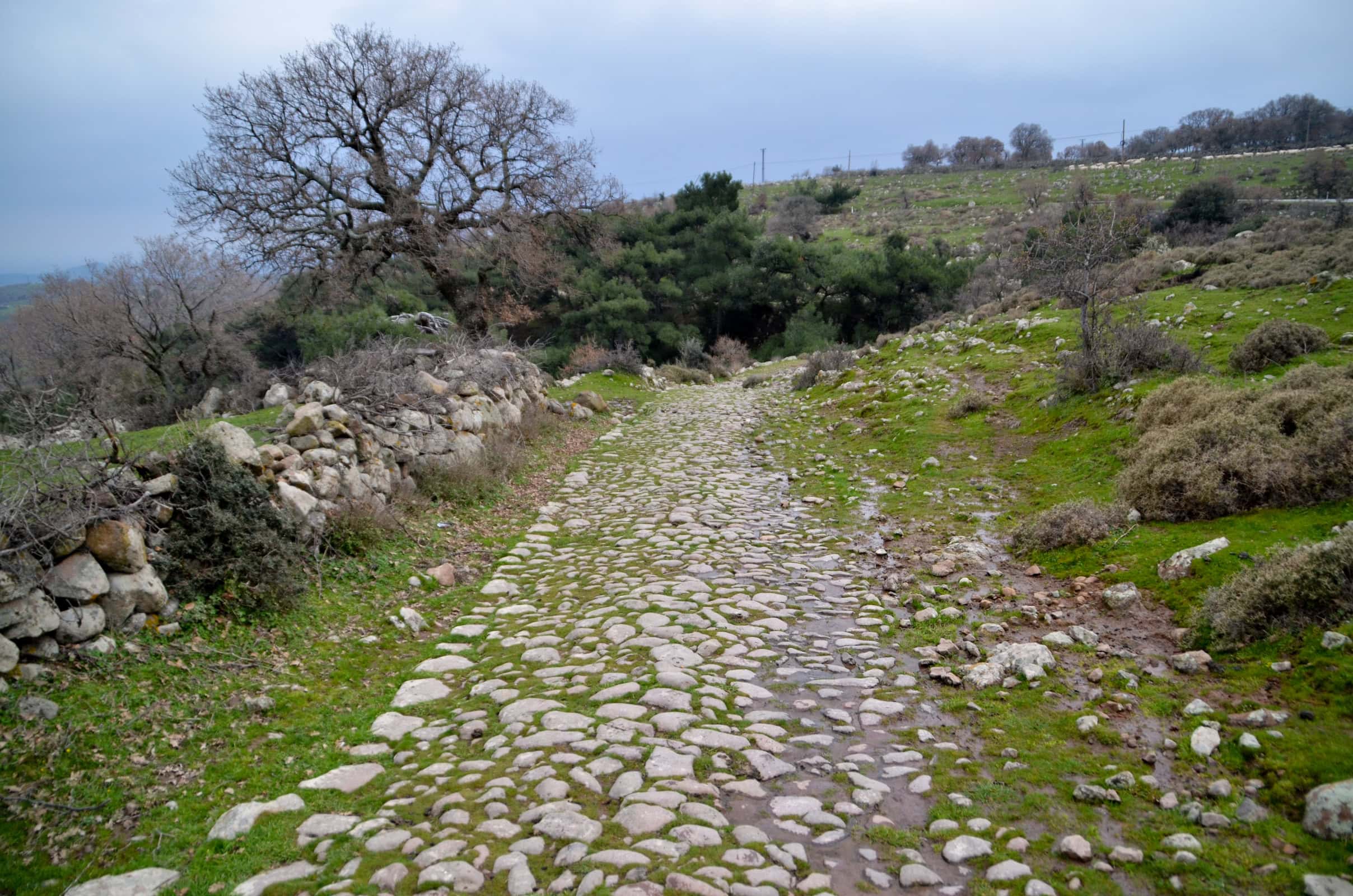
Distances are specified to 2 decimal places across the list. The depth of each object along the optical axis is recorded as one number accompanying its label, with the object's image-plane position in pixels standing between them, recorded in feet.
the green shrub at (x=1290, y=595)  12.24
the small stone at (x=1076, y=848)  8.98
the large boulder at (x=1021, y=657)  14.30
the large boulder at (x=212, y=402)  53.14
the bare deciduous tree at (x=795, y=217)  165.27
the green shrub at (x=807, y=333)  103.30
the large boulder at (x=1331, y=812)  8.36
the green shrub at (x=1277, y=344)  27.71
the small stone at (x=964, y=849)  9.36
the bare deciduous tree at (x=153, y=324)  63.36
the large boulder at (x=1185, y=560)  16.06
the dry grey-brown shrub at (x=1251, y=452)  16.75
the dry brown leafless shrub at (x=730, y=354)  100.01
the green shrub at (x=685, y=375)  85.25
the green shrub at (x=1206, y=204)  88.94
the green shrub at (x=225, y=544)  16.53
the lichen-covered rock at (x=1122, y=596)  16.10
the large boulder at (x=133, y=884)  9.16
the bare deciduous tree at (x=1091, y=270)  32.58
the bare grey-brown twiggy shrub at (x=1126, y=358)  30.37
